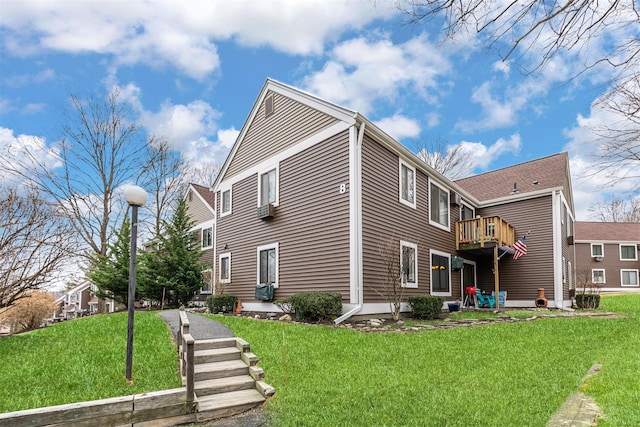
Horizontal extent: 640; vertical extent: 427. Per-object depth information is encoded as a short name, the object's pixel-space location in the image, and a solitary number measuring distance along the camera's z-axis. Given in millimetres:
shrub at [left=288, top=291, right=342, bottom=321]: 10109
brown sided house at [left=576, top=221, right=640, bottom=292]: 32312
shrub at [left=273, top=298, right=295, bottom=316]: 11391
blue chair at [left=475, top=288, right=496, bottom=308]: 17255
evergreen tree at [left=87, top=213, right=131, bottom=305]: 18234
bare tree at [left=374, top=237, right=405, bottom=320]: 11133
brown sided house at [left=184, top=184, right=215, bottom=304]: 20952
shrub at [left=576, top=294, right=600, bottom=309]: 16625
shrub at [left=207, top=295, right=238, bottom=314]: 13945
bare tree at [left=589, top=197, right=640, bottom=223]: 35969
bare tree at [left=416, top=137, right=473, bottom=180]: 28641
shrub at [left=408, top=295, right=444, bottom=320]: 11344
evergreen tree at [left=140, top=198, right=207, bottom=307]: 16516
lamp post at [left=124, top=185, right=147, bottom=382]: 5574
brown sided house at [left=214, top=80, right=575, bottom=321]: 11078
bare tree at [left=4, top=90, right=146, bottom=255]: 22016
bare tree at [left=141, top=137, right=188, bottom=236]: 24891
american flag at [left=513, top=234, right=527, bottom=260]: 15455
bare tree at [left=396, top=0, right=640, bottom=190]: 3439
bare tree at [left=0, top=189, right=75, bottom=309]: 7793
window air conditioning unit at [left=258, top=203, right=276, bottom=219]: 13375
